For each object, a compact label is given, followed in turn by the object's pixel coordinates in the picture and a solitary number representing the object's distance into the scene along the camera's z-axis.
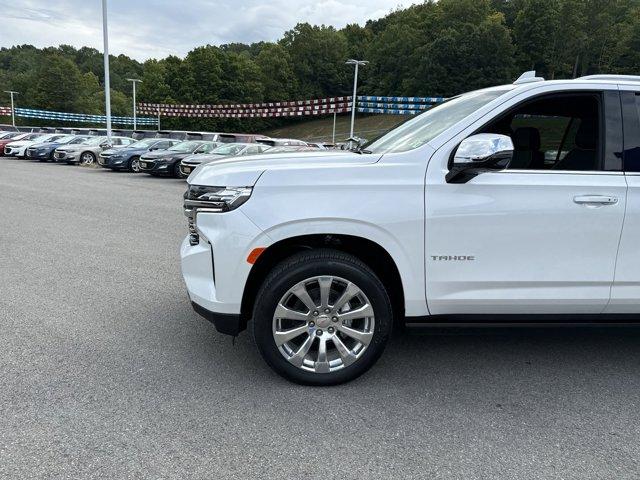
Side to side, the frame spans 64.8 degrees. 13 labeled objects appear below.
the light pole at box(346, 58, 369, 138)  37.09
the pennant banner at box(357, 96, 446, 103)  35.63
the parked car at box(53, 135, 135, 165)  23.98
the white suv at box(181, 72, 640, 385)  3.05
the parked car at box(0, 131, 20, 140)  31.42
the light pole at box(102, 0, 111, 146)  26.88
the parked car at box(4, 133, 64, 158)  26.81
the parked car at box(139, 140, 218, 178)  18.23
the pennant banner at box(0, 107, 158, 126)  65.93
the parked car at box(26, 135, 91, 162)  25.11
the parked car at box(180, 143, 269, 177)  17.25
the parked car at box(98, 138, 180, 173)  20.25
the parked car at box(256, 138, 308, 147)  22.08
